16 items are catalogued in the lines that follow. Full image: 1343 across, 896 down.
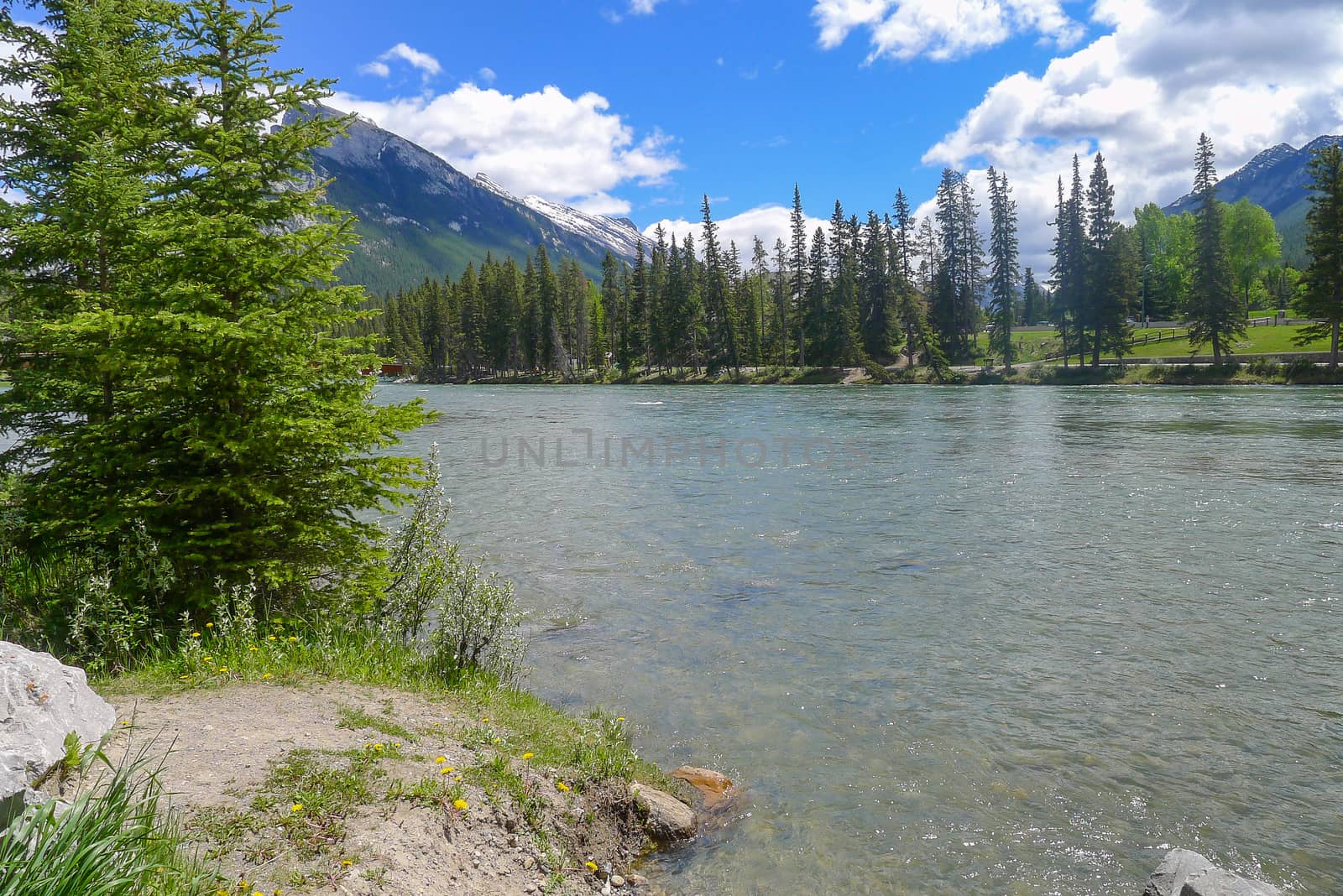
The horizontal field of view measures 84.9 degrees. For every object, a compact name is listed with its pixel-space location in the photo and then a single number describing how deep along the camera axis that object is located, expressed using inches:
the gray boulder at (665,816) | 231.0
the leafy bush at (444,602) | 333.4
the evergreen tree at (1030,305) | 4854.8
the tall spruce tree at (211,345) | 305.7
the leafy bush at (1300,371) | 1959.9
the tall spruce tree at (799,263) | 3563.0
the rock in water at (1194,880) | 169.6
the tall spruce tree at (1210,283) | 2305.6
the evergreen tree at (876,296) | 3356.3
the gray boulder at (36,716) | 139.7
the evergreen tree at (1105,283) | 2679.6
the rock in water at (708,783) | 256.5
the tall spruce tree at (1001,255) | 3221.0
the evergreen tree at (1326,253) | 2023.9
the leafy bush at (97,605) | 277.3
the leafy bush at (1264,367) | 2039.9
